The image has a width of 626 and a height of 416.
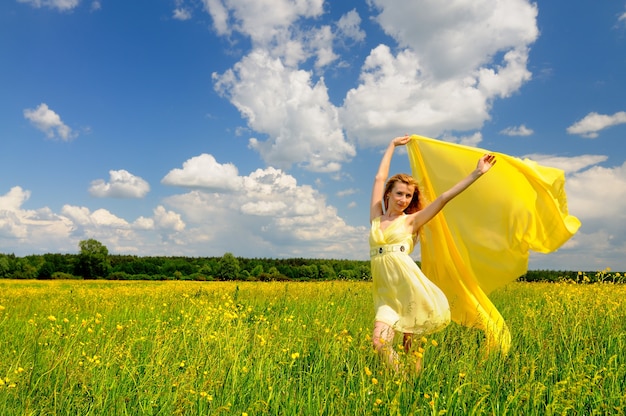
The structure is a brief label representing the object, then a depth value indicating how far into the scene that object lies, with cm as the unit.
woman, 512
